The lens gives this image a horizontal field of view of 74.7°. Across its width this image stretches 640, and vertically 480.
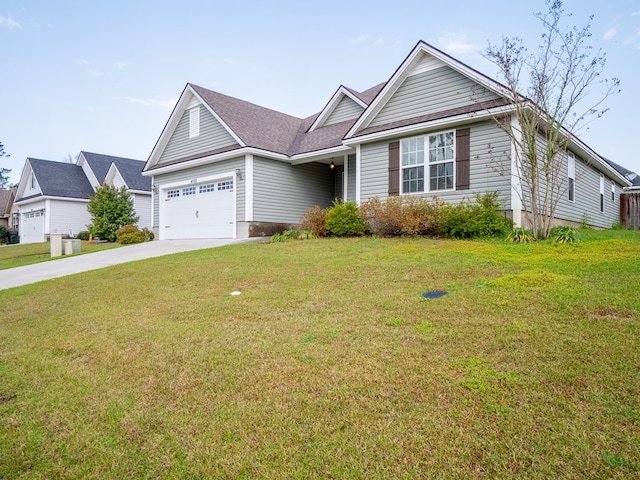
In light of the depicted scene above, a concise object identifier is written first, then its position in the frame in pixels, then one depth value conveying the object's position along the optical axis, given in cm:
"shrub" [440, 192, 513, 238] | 1058
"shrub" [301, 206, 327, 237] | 1311
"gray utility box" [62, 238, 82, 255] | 1599
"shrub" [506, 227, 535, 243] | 964
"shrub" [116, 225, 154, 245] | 1905
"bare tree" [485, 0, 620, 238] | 1033
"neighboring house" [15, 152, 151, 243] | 2745
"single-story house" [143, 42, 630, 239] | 1169
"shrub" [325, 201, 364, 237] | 1250
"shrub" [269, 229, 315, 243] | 1318
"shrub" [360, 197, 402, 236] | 1141
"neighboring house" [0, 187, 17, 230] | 3712
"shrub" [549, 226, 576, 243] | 918
